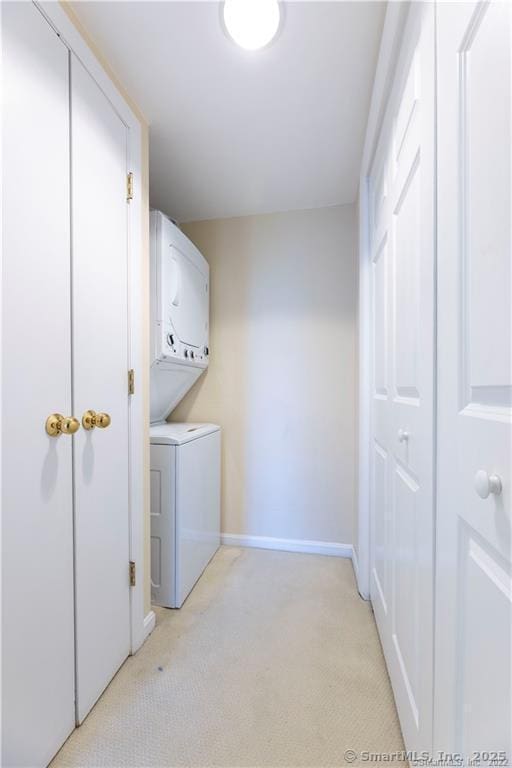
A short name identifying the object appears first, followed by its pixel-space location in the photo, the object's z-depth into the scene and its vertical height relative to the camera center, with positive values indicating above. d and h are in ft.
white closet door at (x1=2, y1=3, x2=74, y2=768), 2.65 -0.11
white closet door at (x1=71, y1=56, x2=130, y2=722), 3.45 +0.03
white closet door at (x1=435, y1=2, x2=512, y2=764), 1.50 +0.00
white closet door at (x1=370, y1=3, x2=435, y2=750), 2.47 +0.03
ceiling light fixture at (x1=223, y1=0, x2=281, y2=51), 3.26 +3.80
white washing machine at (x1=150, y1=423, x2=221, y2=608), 5.33 -2.30
